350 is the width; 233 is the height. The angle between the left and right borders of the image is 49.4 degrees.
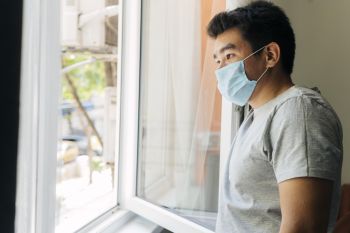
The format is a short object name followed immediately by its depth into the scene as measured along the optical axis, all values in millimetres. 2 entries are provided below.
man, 857
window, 1702
